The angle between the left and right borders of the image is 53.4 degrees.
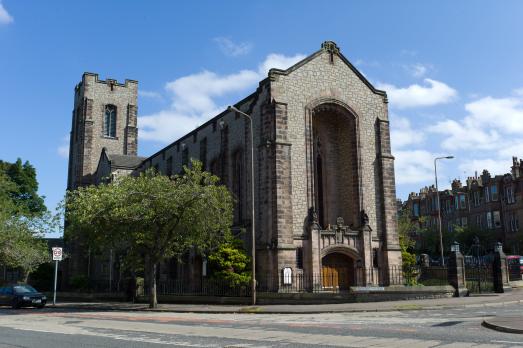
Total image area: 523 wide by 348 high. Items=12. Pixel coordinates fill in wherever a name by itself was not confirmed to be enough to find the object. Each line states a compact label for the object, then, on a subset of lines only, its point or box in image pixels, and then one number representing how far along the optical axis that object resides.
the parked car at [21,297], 28.25
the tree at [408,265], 33.56
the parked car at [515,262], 42.08
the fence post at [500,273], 28.47
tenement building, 61.47
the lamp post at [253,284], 24.58
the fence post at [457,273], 26.28
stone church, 29.98
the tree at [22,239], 38.41
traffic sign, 30.19
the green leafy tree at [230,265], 28.22
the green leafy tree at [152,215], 24.81
